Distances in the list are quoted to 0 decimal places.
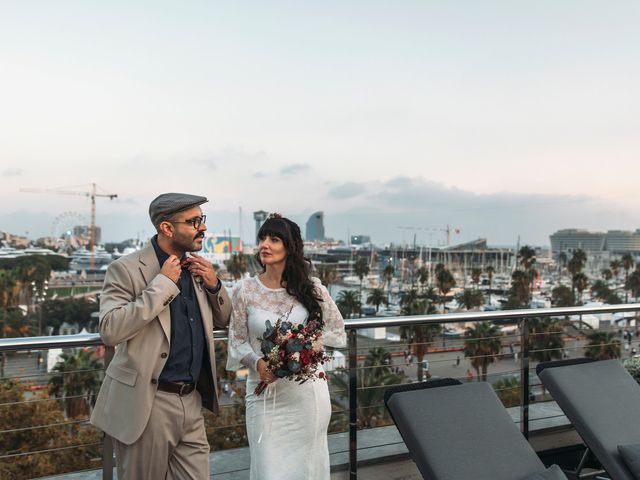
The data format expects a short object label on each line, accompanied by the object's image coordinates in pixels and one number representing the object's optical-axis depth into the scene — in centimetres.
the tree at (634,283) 7812
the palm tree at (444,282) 8025
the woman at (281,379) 254
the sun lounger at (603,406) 293
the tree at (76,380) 3172
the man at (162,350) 205
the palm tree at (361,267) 8181
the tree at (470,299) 7194
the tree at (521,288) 7138
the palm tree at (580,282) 7025
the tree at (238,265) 8604
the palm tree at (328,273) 6805
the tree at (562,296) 7389
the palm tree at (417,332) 4126
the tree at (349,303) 6231
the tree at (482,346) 3928
